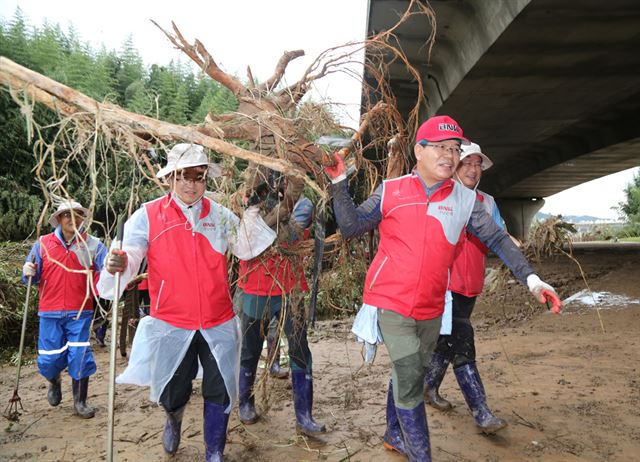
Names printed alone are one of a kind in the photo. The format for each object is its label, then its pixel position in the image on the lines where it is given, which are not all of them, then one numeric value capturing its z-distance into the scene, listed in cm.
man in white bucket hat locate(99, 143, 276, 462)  319
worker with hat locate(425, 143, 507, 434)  381
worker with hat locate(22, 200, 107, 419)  483
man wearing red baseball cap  294
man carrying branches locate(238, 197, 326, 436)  393
